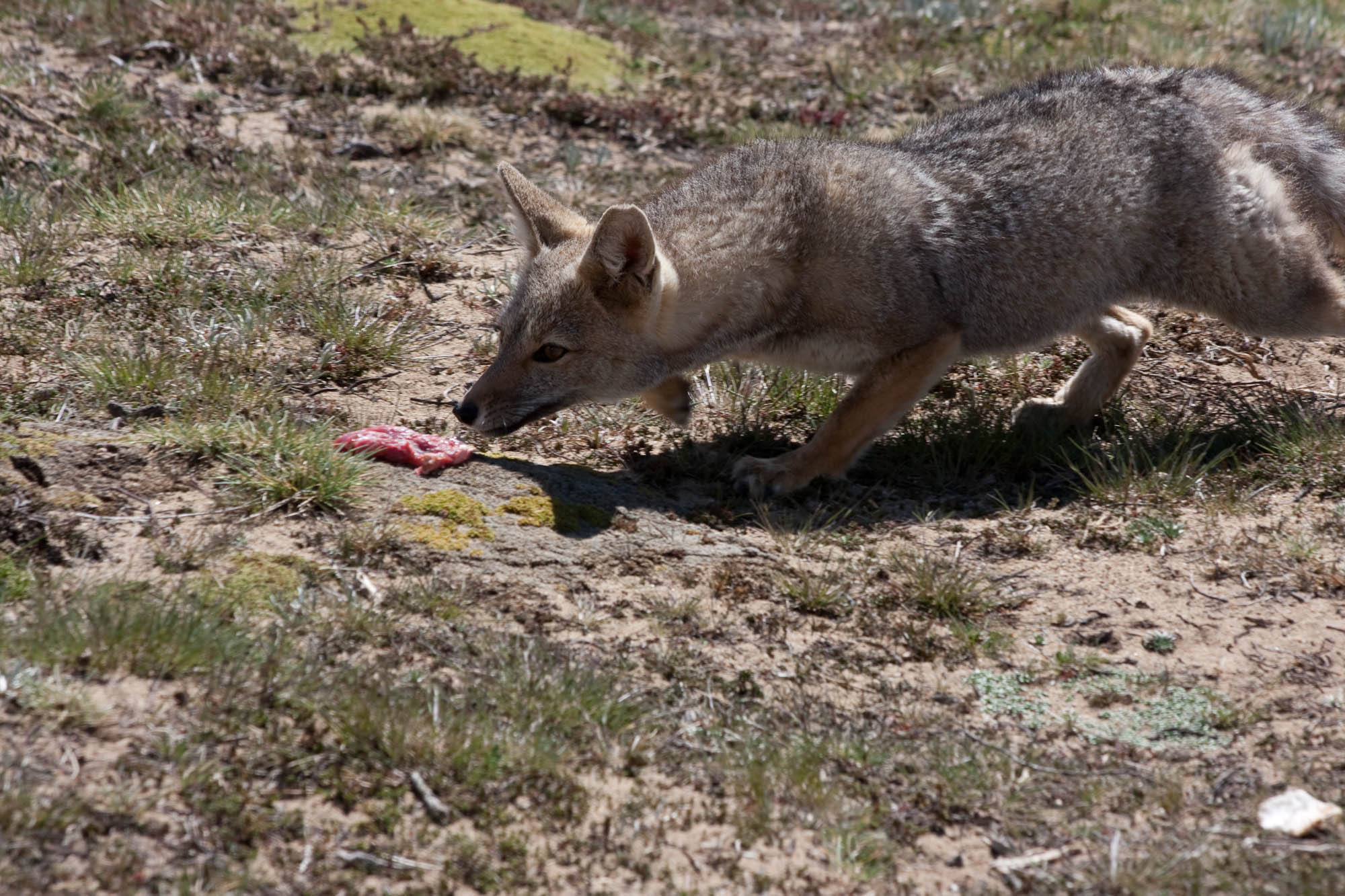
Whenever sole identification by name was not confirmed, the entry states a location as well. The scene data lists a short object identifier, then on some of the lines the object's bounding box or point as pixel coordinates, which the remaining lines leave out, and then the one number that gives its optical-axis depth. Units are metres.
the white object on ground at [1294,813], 7.97
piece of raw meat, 12.16
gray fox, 12.87
